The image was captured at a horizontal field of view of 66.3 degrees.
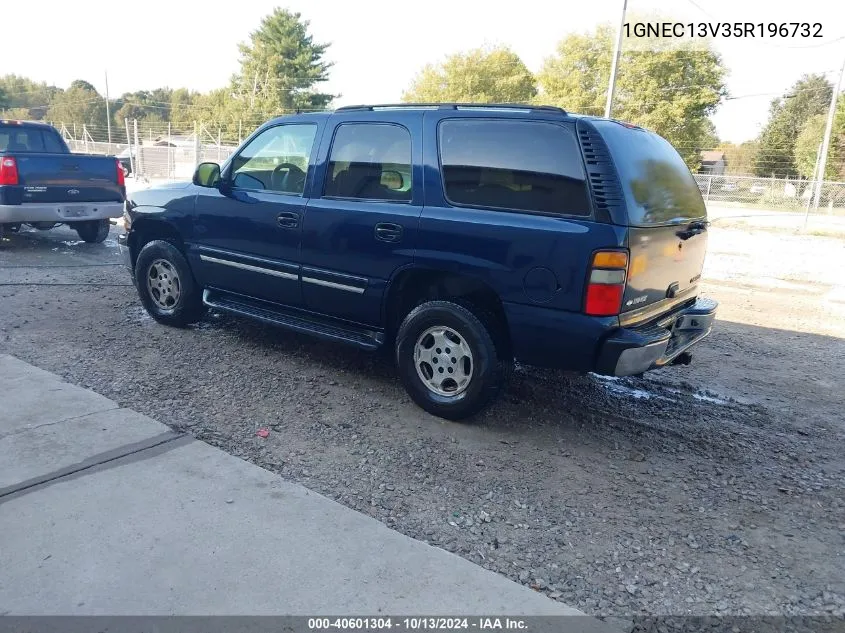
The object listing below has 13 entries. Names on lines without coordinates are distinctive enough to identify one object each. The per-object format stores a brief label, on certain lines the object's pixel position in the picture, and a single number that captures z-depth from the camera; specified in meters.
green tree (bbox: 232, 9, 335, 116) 55.75
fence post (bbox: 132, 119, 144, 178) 23.02
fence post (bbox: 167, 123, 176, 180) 24.73
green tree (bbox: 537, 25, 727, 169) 36.97
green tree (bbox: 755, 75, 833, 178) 51.56
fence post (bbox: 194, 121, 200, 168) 21.45
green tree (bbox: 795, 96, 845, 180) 40.12
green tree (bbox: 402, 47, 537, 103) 50.06
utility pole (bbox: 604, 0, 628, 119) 18.74
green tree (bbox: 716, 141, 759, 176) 56.71
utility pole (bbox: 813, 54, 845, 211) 25.31
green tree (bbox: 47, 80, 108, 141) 75.81
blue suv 3.63
